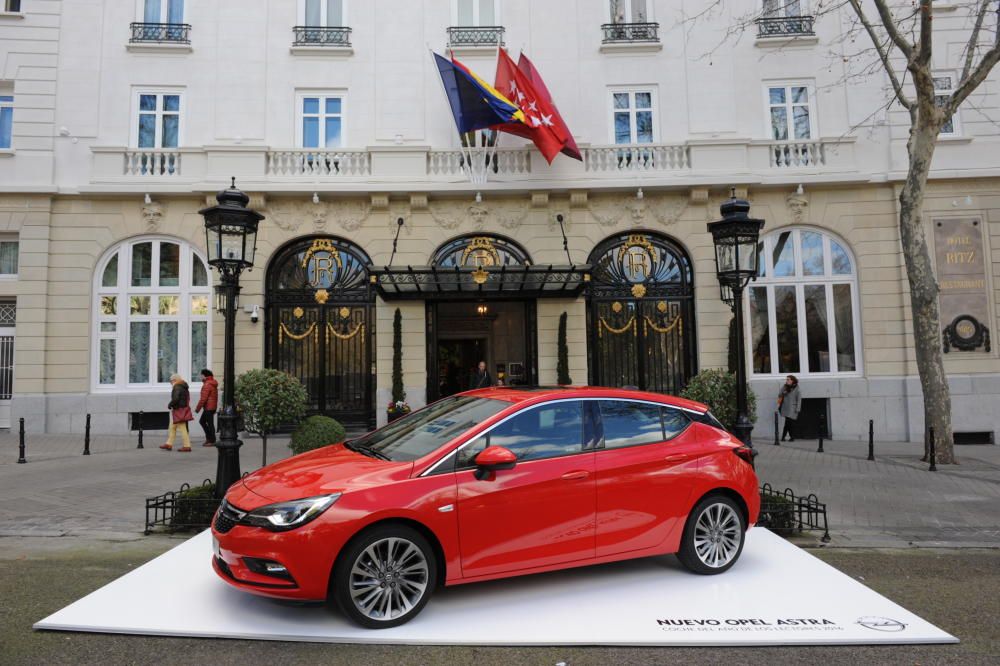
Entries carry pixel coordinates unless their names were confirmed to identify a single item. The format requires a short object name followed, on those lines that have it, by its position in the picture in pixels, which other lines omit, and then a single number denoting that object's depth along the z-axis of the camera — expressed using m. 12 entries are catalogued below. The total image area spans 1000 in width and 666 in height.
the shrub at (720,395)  10.02
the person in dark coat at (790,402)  15.41
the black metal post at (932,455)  11.47
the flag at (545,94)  15.59
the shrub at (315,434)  8.96
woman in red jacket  14.34
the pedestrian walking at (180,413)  13.63
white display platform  4.10
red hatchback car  4.12
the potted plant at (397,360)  15.52
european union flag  14.82
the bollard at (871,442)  12.26
